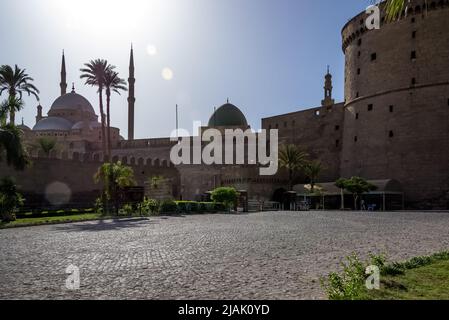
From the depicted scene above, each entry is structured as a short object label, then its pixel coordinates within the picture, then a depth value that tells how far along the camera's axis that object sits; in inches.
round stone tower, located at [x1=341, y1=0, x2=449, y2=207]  1472.7
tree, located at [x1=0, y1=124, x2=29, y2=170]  794.2
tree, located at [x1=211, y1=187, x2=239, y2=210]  1235.4
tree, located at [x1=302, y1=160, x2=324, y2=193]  1635.1
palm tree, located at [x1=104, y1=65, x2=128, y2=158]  1286.9
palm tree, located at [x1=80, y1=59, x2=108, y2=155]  1294.3
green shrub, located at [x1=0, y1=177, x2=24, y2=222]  778.8
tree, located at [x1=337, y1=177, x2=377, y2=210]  1368.1
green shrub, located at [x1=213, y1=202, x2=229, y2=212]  1219.9
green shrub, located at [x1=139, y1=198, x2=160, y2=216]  1068.7
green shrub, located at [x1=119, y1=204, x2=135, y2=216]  1044.8
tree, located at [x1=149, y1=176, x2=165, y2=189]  1262.3
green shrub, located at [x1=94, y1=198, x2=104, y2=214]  1036.8
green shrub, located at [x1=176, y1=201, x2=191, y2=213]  1127.8
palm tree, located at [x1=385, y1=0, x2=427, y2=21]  297.6
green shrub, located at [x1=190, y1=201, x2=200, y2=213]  1147.3
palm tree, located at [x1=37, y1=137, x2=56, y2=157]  1752.0
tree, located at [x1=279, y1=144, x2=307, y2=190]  1697.8
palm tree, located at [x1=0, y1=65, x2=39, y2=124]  1289.4
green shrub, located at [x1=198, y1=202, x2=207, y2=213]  1161.7
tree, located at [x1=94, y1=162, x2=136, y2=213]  1024.2
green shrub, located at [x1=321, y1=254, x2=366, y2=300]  187.8
